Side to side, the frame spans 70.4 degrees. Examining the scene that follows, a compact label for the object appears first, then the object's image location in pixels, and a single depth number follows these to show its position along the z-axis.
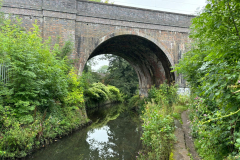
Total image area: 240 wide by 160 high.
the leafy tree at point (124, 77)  20.36
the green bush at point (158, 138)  3.54
